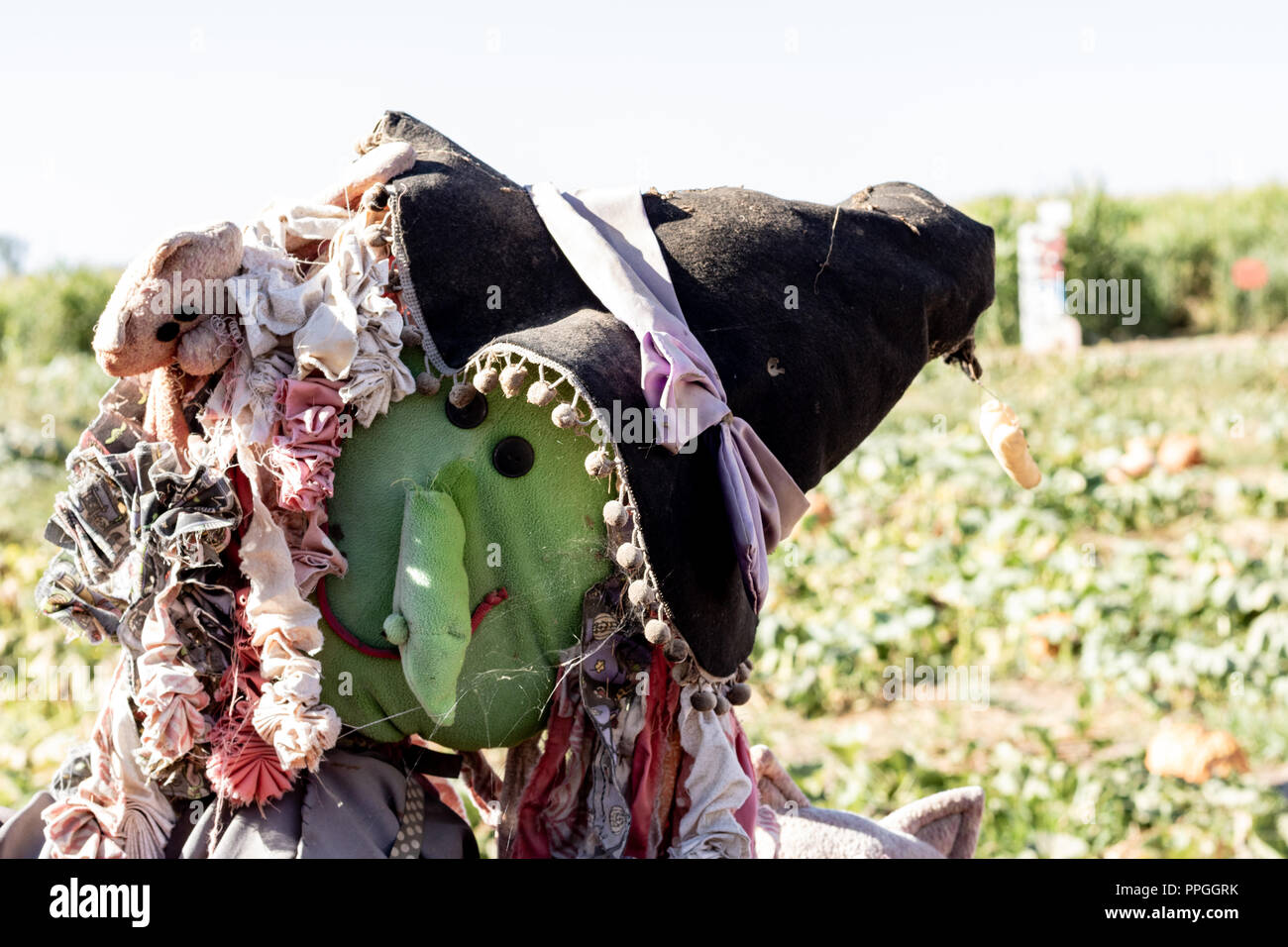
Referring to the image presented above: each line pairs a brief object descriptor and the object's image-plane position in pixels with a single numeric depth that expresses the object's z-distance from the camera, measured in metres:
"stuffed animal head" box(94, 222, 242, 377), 1.89
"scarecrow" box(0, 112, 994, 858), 1.93
